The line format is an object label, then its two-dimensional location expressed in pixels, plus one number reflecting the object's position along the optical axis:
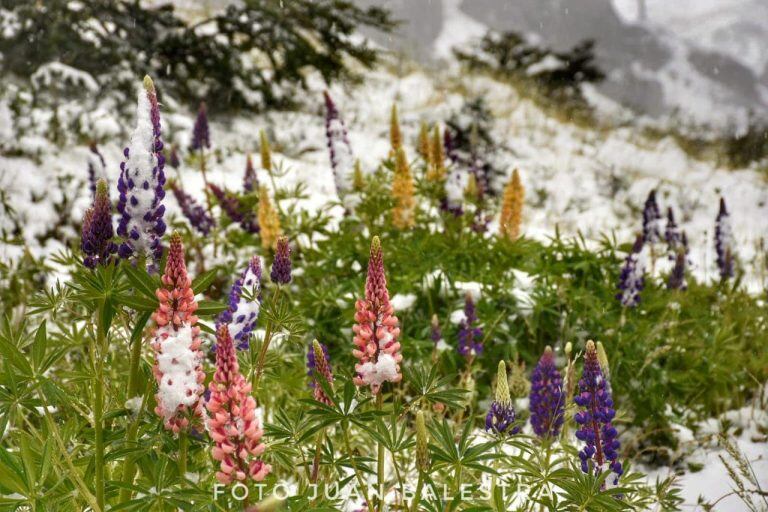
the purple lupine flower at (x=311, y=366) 1.90
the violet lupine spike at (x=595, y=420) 1.40
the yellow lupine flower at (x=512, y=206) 3.50
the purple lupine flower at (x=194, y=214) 3.79
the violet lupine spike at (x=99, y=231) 1.18
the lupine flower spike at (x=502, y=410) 1.39
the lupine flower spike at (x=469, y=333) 2.56
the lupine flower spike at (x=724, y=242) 3.81
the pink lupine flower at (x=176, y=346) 1.01
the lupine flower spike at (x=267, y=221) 3.16
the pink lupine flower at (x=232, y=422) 0.92
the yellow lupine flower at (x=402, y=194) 3.40
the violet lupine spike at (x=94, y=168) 3.51
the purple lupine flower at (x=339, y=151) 3.72
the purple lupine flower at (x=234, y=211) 3.78
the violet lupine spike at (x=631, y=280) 2.91
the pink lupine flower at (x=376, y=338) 1.13
